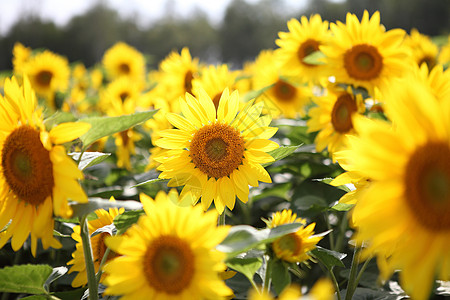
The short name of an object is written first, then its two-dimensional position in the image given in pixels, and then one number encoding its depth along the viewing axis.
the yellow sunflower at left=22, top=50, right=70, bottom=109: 4.58
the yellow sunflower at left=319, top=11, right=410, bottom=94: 2.14
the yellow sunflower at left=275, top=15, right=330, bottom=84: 2.79
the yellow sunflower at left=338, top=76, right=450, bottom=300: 0.82
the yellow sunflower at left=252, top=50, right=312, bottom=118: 3.36
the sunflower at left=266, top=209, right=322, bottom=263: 1.21
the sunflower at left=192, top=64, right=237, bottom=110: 2.28
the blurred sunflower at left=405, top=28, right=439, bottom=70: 3.34
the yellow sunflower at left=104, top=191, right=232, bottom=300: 0.97
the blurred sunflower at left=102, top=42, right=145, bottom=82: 5.52
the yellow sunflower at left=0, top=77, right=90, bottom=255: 1.01
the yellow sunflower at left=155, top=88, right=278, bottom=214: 1.43
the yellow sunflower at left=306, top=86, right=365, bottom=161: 2.14
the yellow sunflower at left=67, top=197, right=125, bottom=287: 1.37
